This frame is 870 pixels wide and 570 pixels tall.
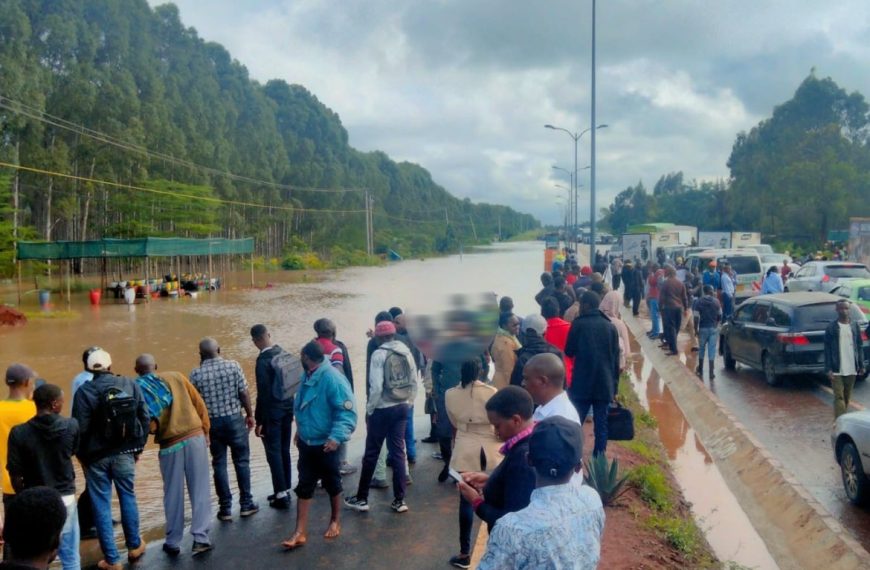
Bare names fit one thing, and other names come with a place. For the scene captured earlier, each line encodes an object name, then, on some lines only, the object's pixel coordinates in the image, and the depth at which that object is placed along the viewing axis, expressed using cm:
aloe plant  669
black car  1176
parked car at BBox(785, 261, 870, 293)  2105
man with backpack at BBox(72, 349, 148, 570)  549
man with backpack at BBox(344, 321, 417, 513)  650
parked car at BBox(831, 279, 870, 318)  1582
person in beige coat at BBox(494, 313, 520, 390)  743
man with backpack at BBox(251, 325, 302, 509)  684
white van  2320
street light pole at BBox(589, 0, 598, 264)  2564
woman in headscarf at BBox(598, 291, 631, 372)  1152
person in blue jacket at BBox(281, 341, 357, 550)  596
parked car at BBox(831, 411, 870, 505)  695
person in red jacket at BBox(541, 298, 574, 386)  845
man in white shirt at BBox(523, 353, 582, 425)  401
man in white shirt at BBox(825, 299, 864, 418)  889
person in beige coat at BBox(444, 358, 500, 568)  505
